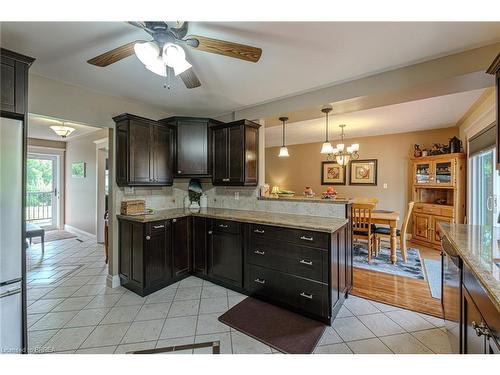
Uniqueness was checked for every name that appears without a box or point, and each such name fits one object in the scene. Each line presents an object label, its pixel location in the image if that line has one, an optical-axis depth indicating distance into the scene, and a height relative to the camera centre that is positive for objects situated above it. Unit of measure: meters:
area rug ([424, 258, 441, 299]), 2.69 -1.25
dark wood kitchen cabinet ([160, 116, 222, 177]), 3.28 +0.62
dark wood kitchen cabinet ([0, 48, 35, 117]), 1.44 +0.70
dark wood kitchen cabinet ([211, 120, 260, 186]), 3.08 +0.49
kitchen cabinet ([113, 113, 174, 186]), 2.78 +0.47
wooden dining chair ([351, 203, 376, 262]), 3.64 -0.60
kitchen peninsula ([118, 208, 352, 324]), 2.15 -0.78
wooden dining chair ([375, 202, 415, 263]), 3.74 -0.79
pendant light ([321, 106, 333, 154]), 3.83 +0.68
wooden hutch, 4.18 -0.12
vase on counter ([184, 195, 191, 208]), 3.62 -0.24
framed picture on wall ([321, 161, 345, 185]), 6.13 +0.40
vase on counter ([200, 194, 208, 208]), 3.74 -0.24
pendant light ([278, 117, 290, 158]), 4.38 +0.70
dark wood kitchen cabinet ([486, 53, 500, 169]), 1.56 +0.72
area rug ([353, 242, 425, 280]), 3.31 -1.26
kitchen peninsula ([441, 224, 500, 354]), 0.95 -0.55
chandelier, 4.27 +0.69
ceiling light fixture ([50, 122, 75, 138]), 4.10 +1.08
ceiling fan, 1.38 +0.94
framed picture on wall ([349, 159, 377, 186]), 5.61 +0.40
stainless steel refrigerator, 1.42 -0.34
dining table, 3.66 -0.59
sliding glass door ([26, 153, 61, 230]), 5.84 -0.09
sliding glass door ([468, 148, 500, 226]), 3.01 -0.02
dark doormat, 1.83 -1.29
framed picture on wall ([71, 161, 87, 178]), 5.55 +0.45
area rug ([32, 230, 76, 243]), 5.12 -1.21
